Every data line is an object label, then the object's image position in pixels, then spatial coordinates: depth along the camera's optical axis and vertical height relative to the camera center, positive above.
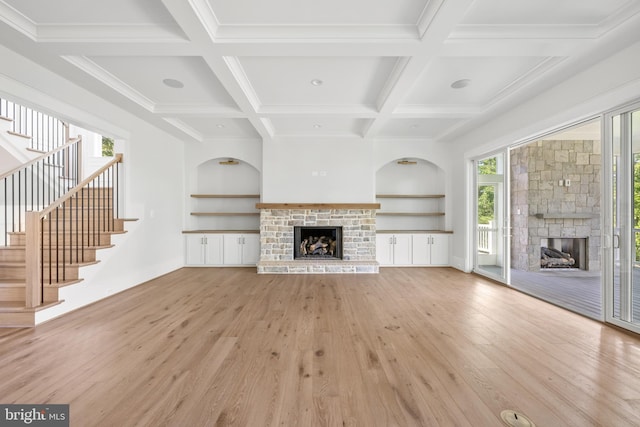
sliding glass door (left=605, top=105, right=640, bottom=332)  2.60 -0.04
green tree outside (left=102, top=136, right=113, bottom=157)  6.65 +1.69
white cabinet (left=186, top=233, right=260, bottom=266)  5.72 -0.79
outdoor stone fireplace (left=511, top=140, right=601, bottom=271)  5.50 +0.44
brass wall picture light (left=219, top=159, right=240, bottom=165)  6.08 +1.20
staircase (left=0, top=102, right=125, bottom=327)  2.77 -0.29
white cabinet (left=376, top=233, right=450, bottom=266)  5.74 -0.76
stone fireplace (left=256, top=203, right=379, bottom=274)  5.48 -0.30
